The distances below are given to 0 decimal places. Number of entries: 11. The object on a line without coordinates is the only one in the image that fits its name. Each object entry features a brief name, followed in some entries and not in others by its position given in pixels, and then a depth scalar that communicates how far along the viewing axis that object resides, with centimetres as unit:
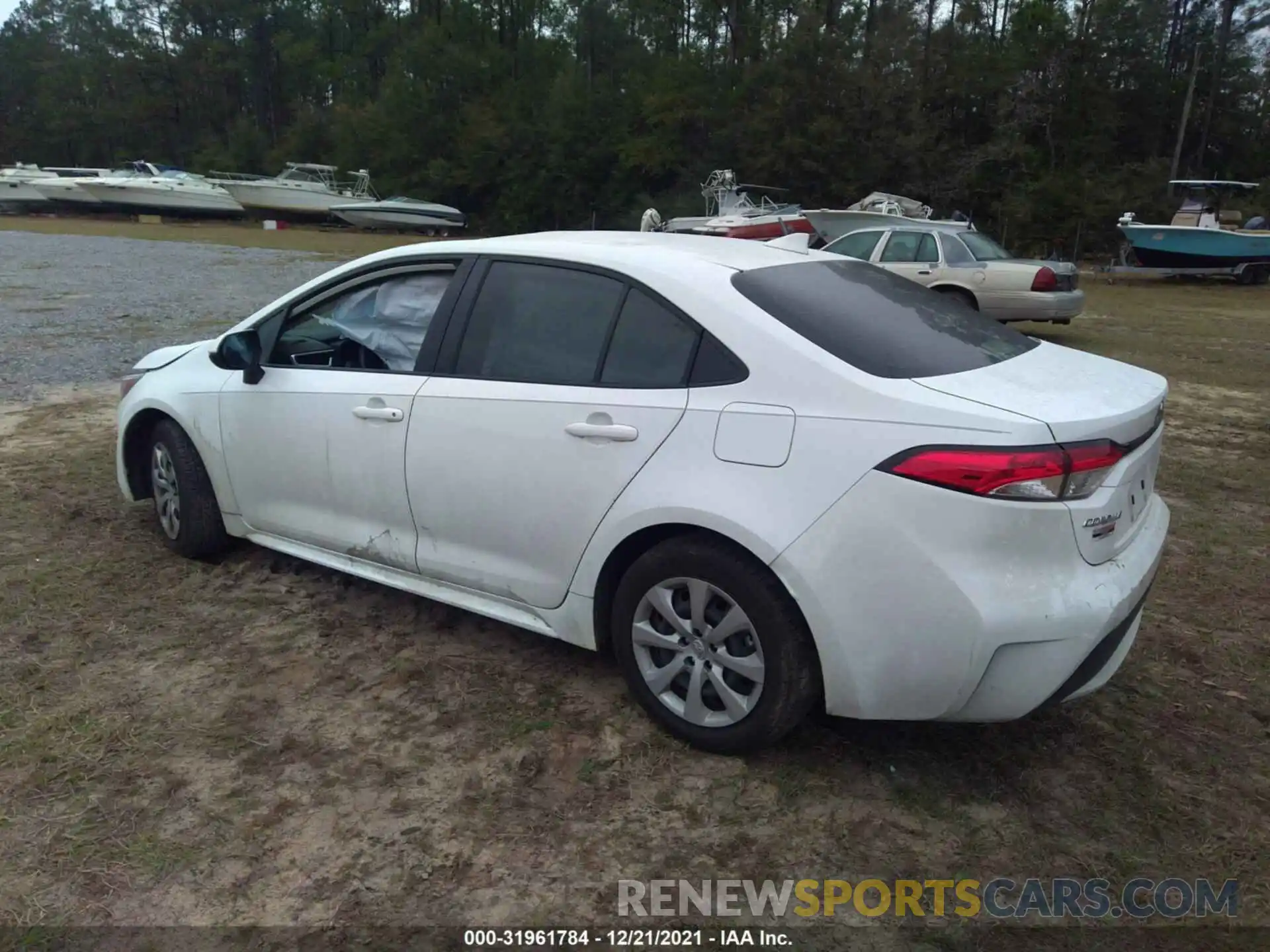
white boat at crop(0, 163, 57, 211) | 4612
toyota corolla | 262
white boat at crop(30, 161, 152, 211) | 4488
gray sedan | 1248
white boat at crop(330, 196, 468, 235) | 4275
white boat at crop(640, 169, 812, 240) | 2262
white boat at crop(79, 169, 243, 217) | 4431
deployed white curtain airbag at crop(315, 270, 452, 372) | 378
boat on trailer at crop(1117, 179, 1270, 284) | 2158
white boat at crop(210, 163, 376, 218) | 4522
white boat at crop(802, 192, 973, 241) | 2396
